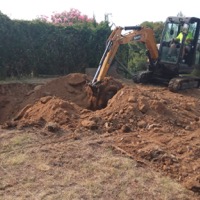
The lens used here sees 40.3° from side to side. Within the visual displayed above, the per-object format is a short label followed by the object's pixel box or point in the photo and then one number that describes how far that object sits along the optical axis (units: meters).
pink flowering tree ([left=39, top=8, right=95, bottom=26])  14.91
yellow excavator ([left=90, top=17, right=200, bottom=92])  8.64
